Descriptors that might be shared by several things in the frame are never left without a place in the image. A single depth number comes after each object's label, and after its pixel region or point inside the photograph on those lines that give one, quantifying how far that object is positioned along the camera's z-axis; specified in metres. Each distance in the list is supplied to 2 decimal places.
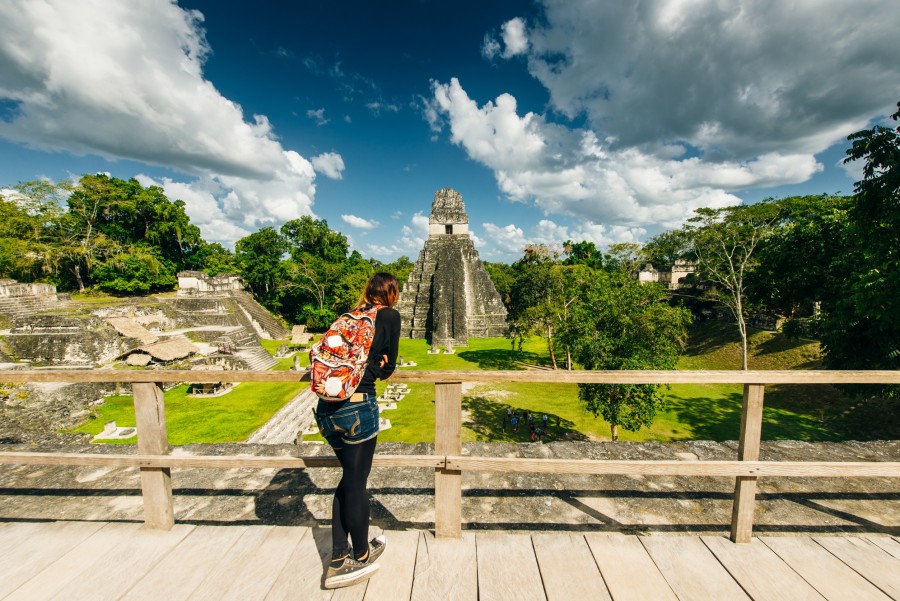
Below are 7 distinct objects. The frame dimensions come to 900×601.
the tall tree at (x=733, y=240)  20.53
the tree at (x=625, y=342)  10.73
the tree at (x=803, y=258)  14.88
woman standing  1.93
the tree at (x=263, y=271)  38.38
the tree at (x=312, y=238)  49.78
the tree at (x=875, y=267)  6.64
